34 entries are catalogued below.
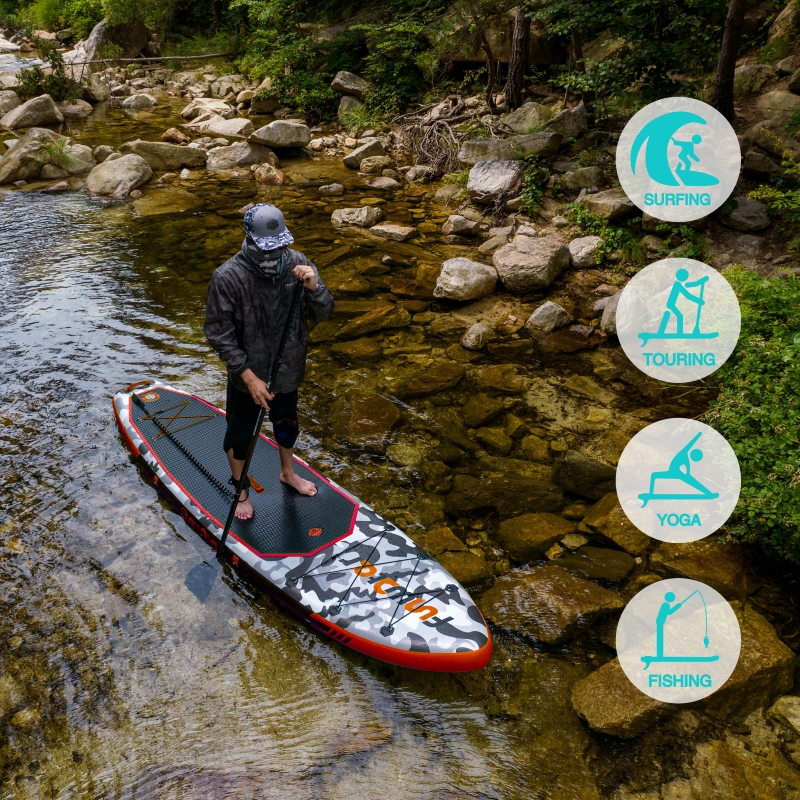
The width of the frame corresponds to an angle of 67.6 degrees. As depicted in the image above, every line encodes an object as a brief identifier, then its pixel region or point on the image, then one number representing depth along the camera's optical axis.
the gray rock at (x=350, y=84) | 16.73
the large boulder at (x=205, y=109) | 18.23
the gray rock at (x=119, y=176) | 12.84
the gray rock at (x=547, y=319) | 7.58
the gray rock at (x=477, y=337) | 7.40
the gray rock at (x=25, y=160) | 13.35
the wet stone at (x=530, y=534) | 4.77
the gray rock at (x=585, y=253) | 8.73
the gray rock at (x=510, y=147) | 10.69
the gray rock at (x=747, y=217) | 7.79
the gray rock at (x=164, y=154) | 14.04
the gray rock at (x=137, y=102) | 20.09
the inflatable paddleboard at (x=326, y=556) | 3.85
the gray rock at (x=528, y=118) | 11.63
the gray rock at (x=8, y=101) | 18.83
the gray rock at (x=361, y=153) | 14.06
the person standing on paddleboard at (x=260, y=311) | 3.84
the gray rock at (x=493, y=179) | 10.53
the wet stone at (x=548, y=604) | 4.17
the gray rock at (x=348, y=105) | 16.47
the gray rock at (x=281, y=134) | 14.55
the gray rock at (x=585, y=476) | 5.27
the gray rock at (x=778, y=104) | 8.53
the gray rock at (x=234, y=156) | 14.48
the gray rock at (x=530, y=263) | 8.34
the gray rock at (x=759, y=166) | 8.16
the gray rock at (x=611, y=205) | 8.78
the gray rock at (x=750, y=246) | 7.60
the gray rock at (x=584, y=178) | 9.86
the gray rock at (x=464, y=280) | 8.25
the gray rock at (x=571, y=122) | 10.90
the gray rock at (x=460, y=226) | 10.32
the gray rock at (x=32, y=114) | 17.36
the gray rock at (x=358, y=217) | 11.04
